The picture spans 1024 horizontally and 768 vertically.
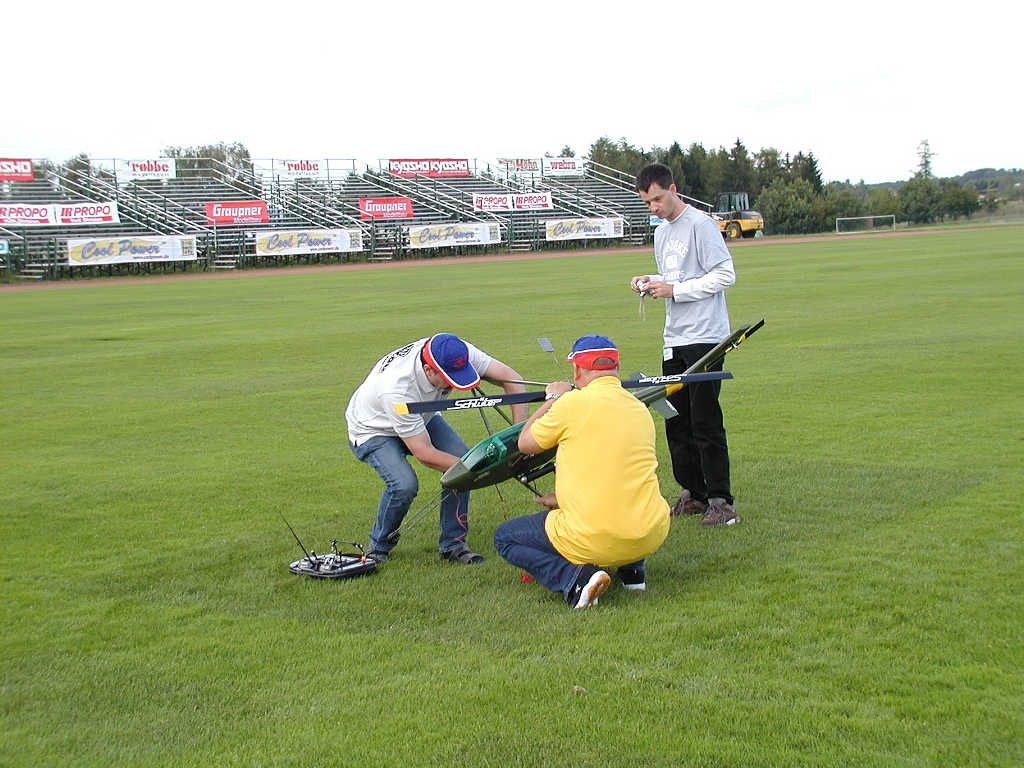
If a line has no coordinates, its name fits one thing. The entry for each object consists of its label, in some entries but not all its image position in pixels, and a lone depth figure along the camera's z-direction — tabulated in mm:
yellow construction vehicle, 71188
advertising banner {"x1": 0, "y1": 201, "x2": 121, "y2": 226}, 48656
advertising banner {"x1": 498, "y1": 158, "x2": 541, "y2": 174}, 78125
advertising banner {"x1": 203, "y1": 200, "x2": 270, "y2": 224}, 55469
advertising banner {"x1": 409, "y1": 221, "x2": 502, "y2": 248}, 58719
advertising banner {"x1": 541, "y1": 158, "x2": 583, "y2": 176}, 79188
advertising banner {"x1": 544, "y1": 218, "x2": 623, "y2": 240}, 64625
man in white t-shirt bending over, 6461
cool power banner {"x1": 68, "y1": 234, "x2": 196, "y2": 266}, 46888
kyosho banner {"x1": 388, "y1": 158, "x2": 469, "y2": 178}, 72875
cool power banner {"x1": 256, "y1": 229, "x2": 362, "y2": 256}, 53312
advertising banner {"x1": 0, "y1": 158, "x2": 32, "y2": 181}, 55875
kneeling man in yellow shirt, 5520
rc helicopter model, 6125
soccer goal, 80062
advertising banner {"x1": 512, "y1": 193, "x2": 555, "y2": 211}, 69000
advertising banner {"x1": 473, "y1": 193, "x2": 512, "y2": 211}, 67688
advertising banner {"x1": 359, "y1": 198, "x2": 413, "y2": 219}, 62031
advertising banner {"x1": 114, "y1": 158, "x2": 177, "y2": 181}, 58844
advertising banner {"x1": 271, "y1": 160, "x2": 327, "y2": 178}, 64688
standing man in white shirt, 7227
